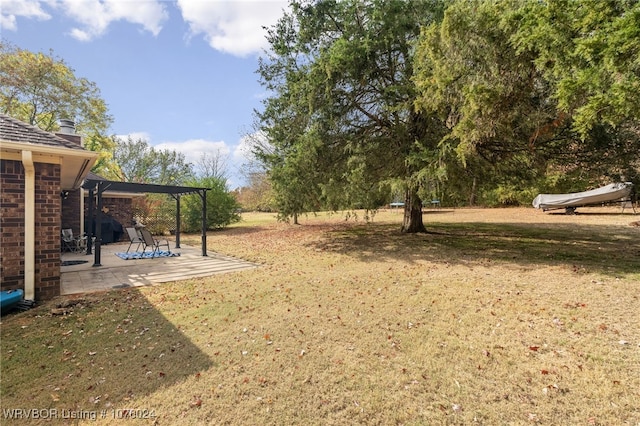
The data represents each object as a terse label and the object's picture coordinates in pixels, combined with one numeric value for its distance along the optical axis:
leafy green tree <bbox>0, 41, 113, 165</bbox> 19.11
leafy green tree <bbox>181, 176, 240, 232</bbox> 17.84
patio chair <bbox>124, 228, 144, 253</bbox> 10.30
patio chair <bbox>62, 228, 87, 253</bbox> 10.76
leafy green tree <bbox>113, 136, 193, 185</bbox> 35.70
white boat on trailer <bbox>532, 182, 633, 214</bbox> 17.94
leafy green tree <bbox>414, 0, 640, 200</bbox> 4.68
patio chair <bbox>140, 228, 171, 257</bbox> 9.70
